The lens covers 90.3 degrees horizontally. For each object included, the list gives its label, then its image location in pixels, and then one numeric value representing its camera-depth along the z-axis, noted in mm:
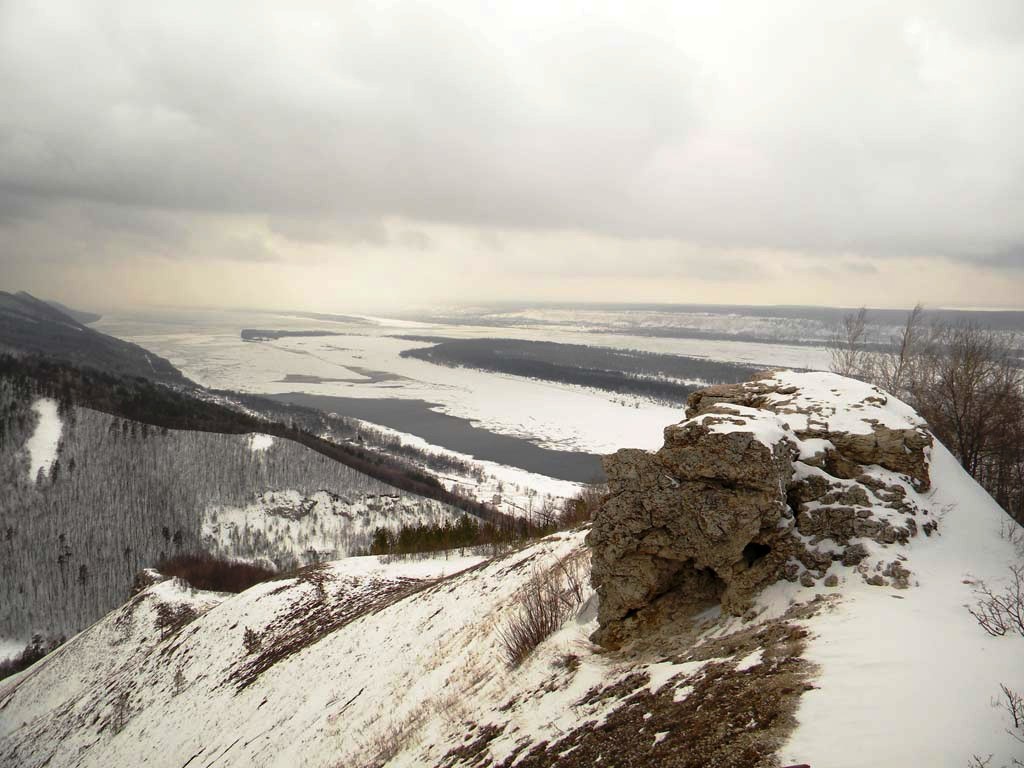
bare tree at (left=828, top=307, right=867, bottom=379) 26406
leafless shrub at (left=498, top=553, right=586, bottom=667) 9984
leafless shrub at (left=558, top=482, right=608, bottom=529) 25562
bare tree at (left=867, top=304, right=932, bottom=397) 23812
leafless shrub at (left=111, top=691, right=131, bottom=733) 18406
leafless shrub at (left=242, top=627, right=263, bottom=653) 18359
